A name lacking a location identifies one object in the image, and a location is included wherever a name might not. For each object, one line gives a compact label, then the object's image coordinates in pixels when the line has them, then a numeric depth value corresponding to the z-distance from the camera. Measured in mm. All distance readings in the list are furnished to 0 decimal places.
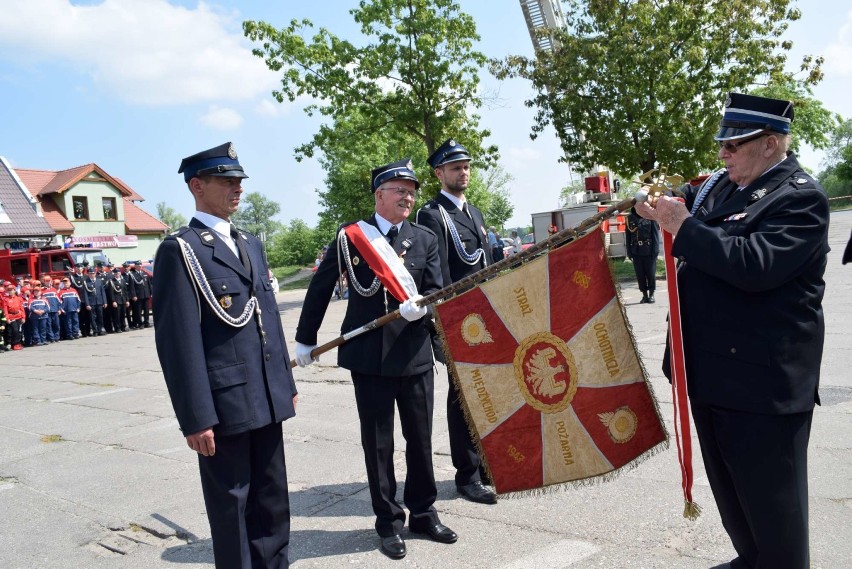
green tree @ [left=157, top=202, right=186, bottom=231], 112812
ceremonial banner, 3148
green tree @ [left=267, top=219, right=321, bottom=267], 55219
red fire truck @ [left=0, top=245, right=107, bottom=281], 20703
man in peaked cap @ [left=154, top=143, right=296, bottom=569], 2877
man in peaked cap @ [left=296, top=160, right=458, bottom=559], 3770
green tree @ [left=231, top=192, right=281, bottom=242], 117625
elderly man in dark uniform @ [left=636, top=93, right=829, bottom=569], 2396
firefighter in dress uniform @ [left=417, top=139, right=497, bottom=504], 4434
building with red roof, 38812
